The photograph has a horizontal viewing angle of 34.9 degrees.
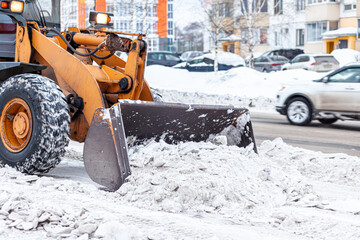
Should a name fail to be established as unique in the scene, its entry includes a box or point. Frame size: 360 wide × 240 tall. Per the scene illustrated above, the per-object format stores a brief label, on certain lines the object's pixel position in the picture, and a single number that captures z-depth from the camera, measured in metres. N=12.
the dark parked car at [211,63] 35.22
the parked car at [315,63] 31.82
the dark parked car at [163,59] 38.00
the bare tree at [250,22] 32.06
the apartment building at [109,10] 33.22
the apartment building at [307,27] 47.75
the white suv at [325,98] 12.90
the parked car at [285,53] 40.94
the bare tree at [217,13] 31.12
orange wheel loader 5.97
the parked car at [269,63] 37.28
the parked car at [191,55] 44.00
